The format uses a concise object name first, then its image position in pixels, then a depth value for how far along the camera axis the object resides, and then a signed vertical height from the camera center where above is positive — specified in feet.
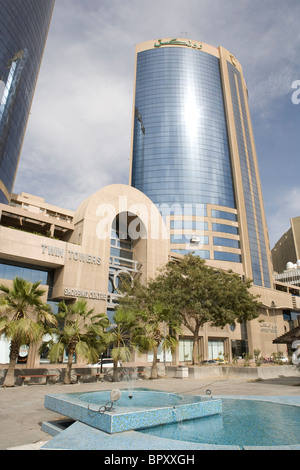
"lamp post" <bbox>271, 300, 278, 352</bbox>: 234.99 +37.36
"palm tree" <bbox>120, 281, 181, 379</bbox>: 84.02 +6.92
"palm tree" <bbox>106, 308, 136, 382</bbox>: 80.38 +6.91
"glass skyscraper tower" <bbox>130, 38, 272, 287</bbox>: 283.38 +194.14
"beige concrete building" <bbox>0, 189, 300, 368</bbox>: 118.11 +40.75
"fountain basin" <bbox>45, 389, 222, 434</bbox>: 26.17 -5.01
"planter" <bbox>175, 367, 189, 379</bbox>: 91.71 -4.69
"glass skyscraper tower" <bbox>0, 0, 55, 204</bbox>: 211.00 +195.49
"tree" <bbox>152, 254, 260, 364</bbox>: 108.78 +20.29
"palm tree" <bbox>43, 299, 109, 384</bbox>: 70.33 +3.50
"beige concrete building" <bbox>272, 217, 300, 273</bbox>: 474.08 +169.23
